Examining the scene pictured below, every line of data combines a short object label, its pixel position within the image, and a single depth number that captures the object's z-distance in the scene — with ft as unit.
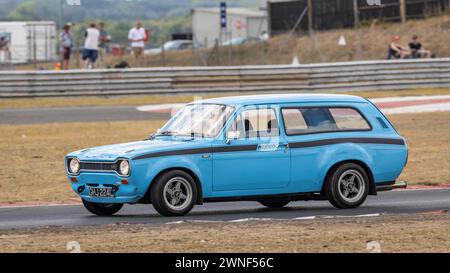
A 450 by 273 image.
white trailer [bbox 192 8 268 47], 239.91
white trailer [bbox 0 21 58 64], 175.01
